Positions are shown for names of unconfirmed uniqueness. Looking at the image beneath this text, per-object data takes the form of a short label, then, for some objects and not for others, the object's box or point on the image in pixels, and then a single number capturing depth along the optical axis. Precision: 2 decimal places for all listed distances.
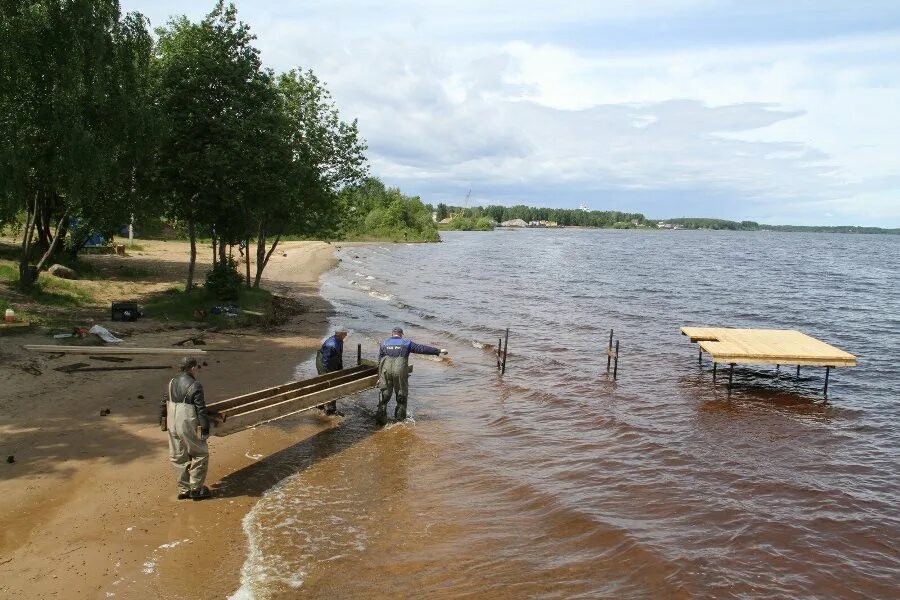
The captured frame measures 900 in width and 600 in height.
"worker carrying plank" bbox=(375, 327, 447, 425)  13.59
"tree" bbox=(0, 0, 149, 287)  15.95
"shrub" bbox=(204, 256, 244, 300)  23.47
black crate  20.31
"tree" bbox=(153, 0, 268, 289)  21.41
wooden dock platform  17.88
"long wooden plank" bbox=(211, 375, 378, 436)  10.14
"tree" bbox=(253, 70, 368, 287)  26.30
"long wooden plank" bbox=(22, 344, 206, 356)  15.37
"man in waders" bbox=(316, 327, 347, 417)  14.48
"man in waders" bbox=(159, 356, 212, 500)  9.28
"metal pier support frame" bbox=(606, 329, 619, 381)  19.69
